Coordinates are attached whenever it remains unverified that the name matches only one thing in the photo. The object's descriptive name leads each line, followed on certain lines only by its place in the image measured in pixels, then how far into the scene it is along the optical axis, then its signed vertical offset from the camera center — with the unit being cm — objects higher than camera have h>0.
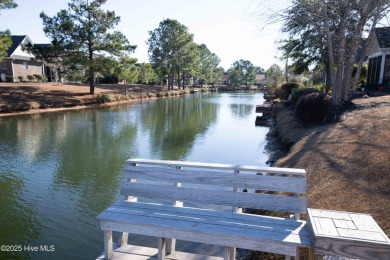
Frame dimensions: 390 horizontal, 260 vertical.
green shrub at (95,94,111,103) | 3266 -181
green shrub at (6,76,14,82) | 3735 +18
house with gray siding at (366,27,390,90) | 2181 +184
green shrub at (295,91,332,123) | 1293 -99
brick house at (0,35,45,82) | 3784 +202
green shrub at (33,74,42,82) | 4070 +39
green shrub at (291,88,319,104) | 2037 -66
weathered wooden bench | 296 -141
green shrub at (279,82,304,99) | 2853 -38
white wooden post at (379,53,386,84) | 2193 +115
